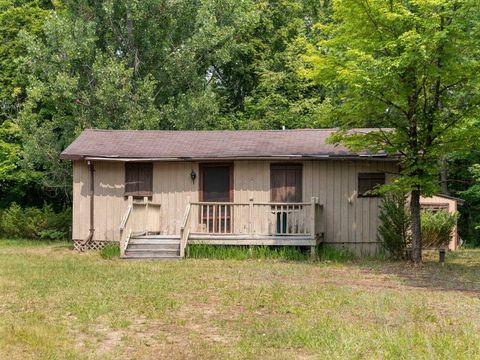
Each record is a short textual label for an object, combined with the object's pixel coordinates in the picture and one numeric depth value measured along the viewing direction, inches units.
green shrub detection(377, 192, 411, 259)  545.0
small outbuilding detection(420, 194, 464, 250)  835.4
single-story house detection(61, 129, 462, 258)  587.2
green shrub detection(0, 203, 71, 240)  812.0
